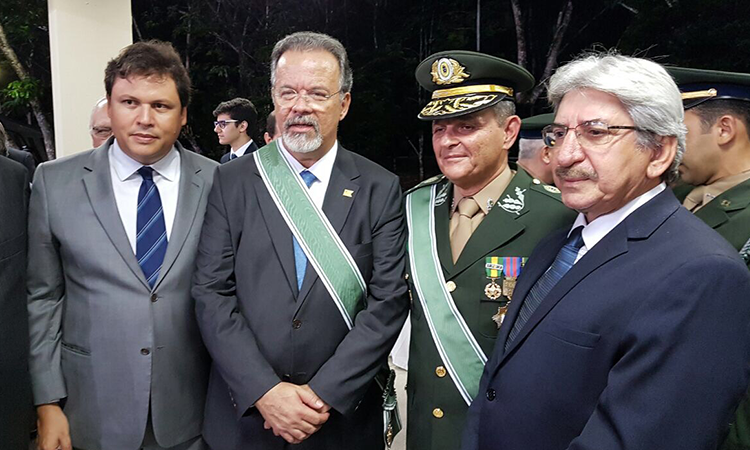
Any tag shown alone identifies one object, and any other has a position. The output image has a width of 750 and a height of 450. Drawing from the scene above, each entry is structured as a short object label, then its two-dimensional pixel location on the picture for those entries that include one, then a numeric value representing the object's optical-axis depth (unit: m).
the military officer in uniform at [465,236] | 1.51
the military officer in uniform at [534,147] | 3.11
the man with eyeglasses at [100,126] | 2.94
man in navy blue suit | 0.92
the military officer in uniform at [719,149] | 1.73
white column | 3.95
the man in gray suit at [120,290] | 1.54
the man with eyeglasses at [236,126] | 5.15
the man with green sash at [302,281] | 1.47
